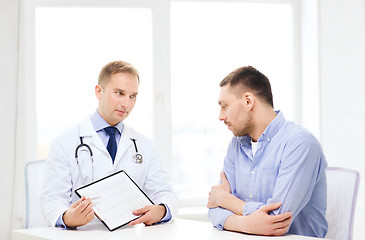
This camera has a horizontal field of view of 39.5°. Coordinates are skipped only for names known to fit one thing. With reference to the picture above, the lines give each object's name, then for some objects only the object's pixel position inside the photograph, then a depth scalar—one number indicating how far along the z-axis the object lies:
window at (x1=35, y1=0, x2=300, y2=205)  3.87
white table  2.01
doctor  2.38
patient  2.04
